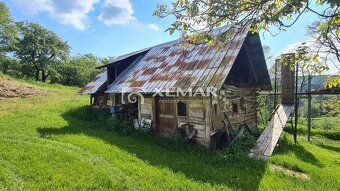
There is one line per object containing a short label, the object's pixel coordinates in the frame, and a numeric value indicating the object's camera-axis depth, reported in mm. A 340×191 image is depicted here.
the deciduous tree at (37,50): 41281
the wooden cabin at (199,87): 10672
